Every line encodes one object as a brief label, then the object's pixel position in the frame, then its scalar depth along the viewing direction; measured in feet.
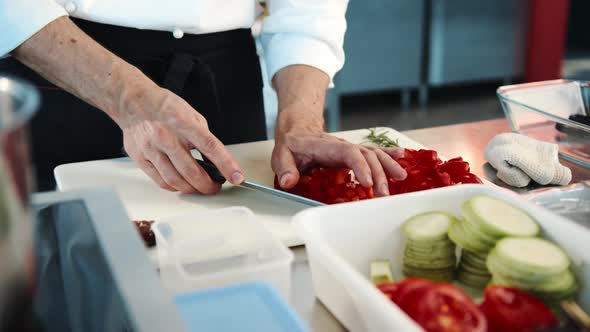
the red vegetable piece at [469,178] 3.17
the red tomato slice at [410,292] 1.73
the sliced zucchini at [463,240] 2.05
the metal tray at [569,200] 2.79
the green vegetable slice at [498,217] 2.01
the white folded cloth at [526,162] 3.30
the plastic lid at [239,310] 1.59
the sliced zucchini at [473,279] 2.09
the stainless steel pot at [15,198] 1.01
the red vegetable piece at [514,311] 1.73
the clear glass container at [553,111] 3.71
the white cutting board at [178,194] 3.13
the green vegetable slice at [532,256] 1.83
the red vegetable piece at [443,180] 3.11
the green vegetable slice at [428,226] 2.09
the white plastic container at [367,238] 1.84
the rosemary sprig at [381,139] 3.92
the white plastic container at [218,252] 1.90
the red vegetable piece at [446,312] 1.63
